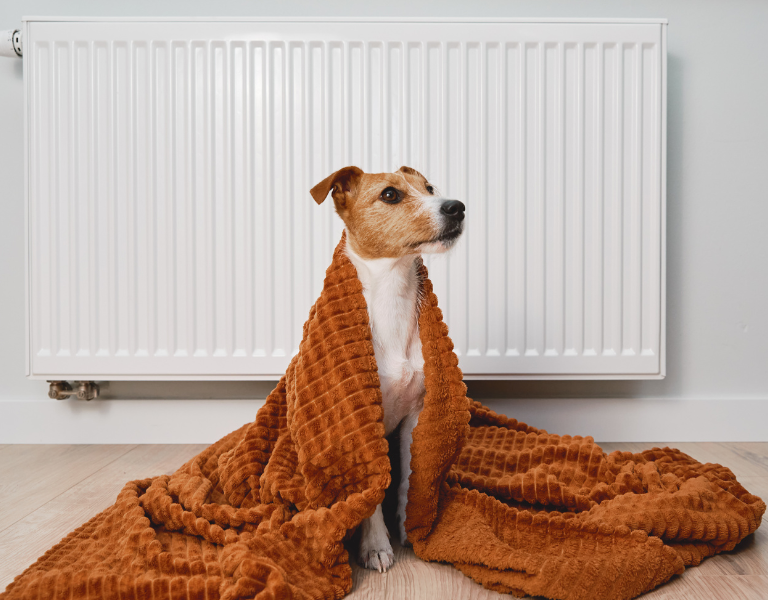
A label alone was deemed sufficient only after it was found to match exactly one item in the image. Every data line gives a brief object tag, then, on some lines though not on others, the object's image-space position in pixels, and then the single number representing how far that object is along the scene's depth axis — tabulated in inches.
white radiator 52.1
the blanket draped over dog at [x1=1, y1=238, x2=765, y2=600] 25.9
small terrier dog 31.2
